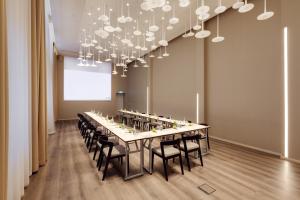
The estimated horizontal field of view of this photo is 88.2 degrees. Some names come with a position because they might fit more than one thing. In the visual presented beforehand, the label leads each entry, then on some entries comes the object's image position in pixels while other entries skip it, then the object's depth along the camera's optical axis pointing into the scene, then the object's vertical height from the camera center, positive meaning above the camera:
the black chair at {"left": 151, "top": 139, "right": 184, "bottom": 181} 2.93 -1.04
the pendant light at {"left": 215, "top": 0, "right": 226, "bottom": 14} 2.27 +1.33
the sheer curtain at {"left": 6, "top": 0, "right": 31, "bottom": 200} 2.05 +0.08
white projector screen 10.23 +1.24
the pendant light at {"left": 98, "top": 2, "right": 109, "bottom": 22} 2.91 +1.54
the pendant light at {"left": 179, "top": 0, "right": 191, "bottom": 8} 2.33 +1.47
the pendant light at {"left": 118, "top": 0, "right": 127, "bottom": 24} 2.74 +1.43
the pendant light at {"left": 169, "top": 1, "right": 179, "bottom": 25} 2.80 +1.43
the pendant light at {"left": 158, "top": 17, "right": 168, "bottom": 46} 3.47 +2.79
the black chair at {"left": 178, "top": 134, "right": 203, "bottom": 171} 3.30 -1.04
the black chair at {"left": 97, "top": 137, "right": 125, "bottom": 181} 2.94 -1.06
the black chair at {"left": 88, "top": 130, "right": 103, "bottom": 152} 3.76 -1.09
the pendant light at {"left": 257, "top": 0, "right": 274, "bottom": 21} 2.06 +1.13
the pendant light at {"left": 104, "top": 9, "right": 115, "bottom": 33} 2.99 +1.38
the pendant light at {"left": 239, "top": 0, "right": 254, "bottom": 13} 2.11 +1.27
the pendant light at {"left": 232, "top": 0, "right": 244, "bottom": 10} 2.28 +1.39
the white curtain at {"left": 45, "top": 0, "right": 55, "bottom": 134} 6.36 +0.36
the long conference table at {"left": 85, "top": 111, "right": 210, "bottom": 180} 3.02 -0.77
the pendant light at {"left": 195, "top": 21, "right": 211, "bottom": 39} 2.38 +1.01
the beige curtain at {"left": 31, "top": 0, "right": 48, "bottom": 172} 3.13 +0.28
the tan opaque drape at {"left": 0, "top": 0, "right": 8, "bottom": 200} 1.52 -0.03
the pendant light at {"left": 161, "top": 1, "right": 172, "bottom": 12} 2.63 +1.57
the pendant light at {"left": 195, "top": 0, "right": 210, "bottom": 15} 2.14 +1.25
